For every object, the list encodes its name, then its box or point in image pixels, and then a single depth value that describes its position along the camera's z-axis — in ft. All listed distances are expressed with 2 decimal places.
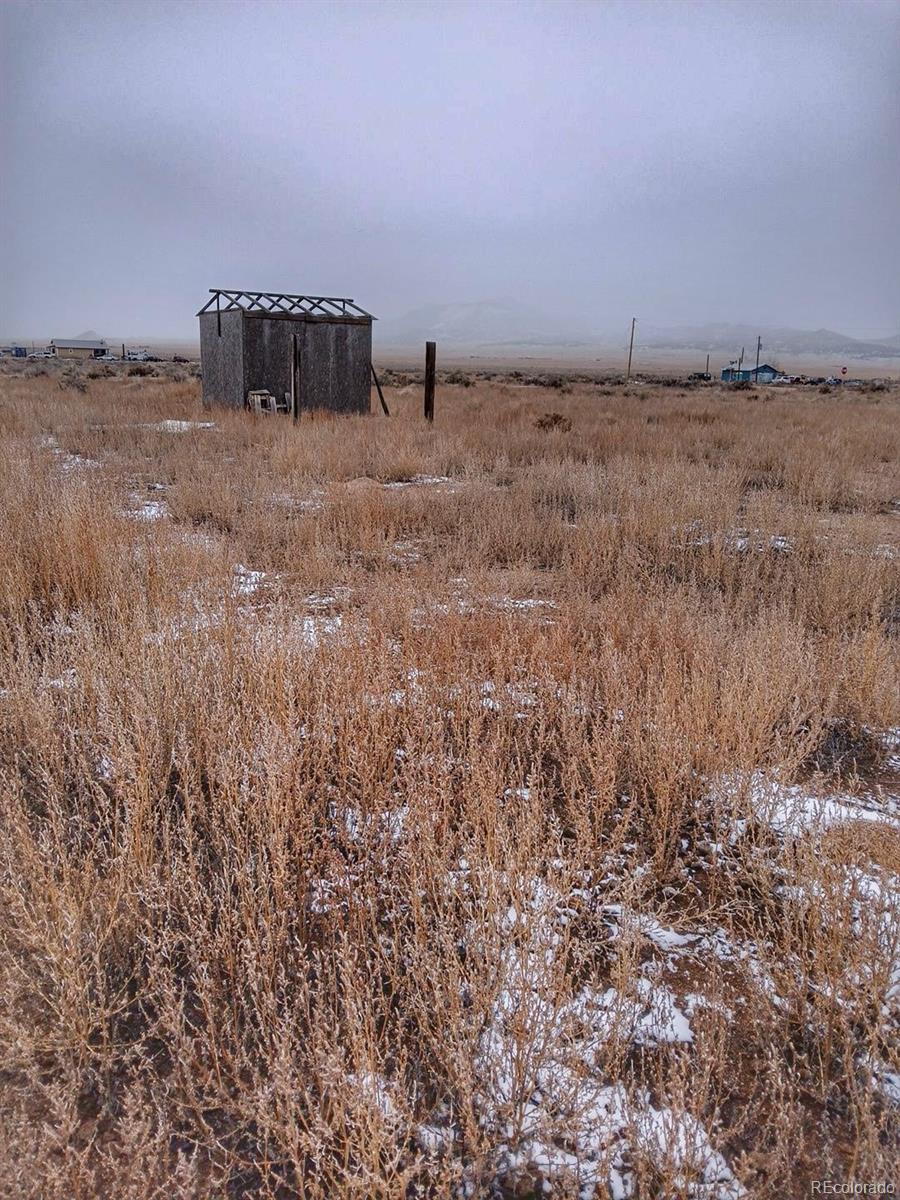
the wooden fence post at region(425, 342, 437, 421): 50.62
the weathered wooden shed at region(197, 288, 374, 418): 54.24
